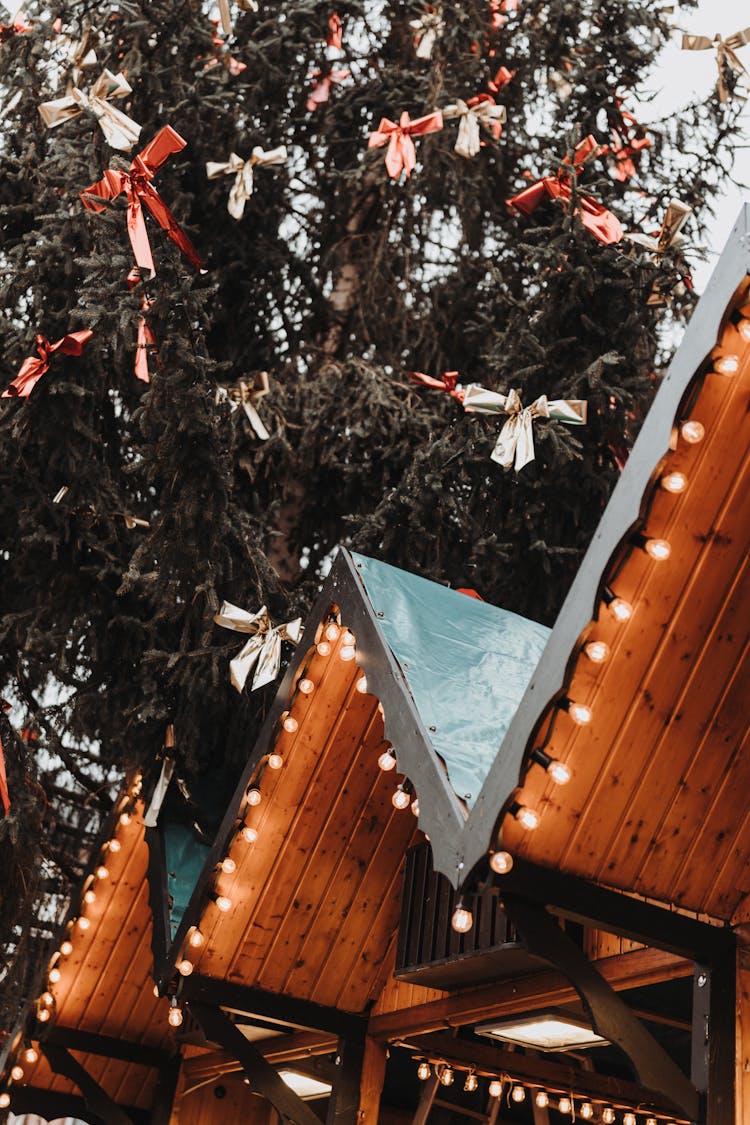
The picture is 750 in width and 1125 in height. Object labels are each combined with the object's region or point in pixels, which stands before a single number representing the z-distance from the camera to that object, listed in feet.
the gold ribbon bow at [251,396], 26.73
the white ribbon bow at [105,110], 20.80
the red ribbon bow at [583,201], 24.44
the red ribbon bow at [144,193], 19.86
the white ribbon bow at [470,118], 25.22
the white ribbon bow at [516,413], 19.15
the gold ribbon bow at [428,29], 30.55
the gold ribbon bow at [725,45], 25.84
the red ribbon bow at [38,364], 22.89
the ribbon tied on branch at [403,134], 25.29
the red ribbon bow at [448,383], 26.32
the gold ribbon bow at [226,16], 21.90
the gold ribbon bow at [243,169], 25.14
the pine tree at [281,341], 24.91
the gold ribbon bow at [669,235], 23.65
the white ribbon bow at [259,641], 20.65
